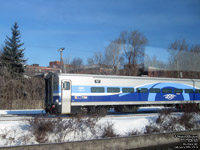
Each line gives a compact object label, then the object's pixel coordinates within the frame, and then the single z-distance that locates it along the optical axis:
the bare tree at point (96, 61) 46.32
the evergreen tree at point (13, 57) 32.24
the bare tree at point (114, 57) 43.28
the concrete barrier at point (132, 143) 7.88
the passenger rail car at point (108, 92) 15.99
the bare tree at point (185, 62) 31.50
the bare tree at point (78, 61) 62.80
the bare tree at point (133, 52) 47.86
